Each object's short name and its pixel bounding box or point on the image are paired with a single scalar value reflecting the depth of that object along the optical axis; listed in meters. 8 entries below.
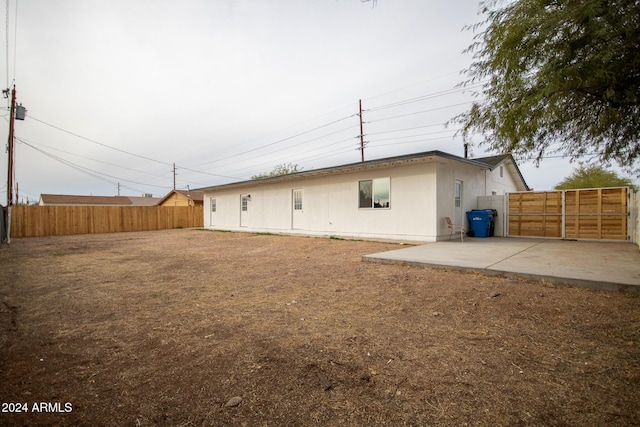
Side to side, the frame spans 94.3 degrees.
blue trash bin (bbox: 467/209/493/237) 12.17
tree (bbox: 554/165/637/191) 23.34
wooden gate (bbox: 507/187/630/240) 10.69
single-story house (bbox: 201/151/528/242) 11.09
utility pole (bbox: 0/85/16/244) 14.85
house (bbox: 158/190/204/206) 31.91
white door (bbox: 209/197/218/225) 22.16
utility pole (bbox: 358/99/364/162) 25.25
